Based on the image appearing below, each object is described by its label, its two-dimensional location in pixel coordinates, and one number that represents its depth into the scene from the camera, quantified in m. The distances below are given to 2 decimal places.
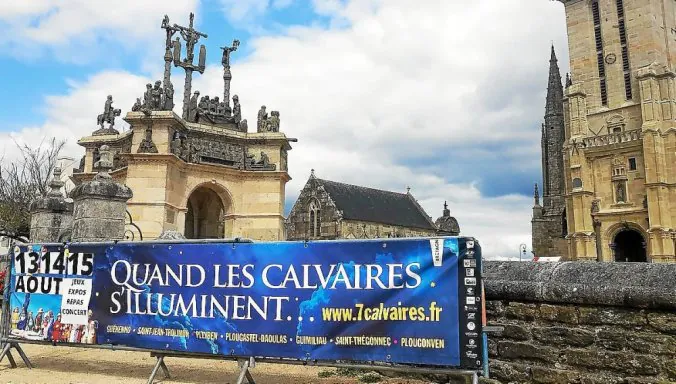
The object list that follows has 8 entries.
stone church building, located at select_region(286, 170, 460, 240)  50.28
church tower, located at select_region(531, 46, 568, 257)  61.16
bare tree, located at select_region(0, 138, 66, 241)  20.22
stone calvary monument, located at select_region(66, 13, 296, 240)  13.31
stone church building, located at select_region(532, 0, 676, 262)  40.25
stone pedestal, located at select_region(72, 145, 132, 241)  8.98
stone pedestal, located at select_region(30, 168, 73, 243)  10.90
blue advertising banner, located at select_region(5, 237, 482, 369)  4.84
